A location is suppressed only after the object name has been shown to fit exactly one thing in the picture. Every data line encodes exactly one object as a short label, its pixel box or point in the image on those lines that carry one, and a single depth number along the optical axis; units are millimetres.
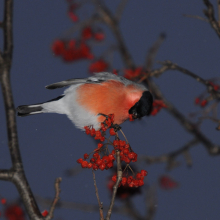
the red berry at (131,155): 5274
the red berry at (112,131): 5290
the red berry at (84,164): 5284
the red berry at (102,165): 5276
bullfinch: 5371
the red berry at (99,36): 5543
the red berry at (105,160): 5277
